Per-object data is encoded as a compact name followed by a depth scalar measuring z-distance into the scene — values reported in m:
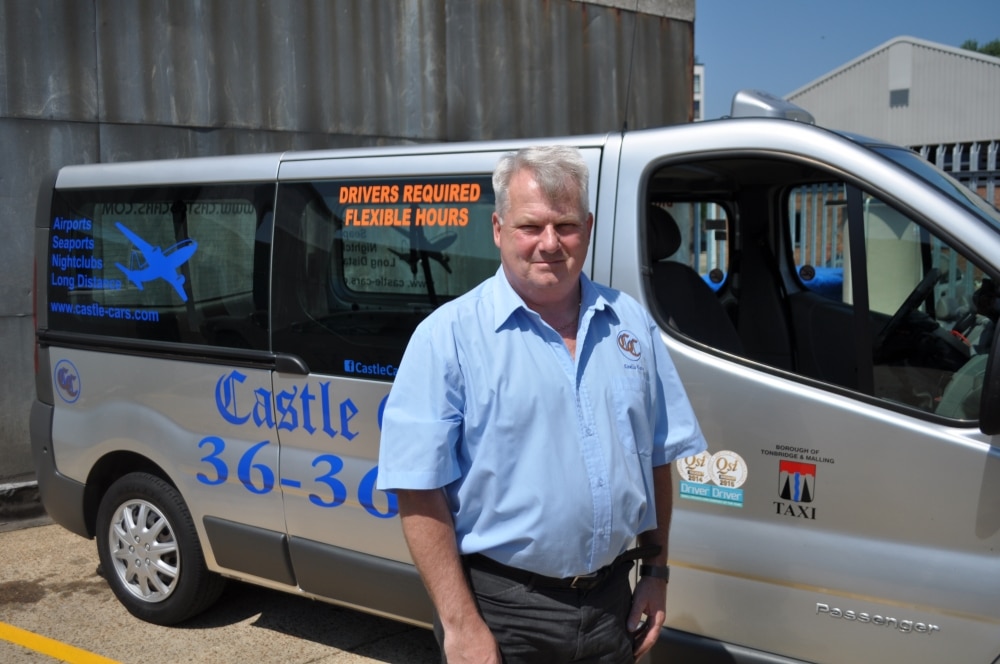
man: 2.06
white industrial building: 23.14
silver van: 2.77
